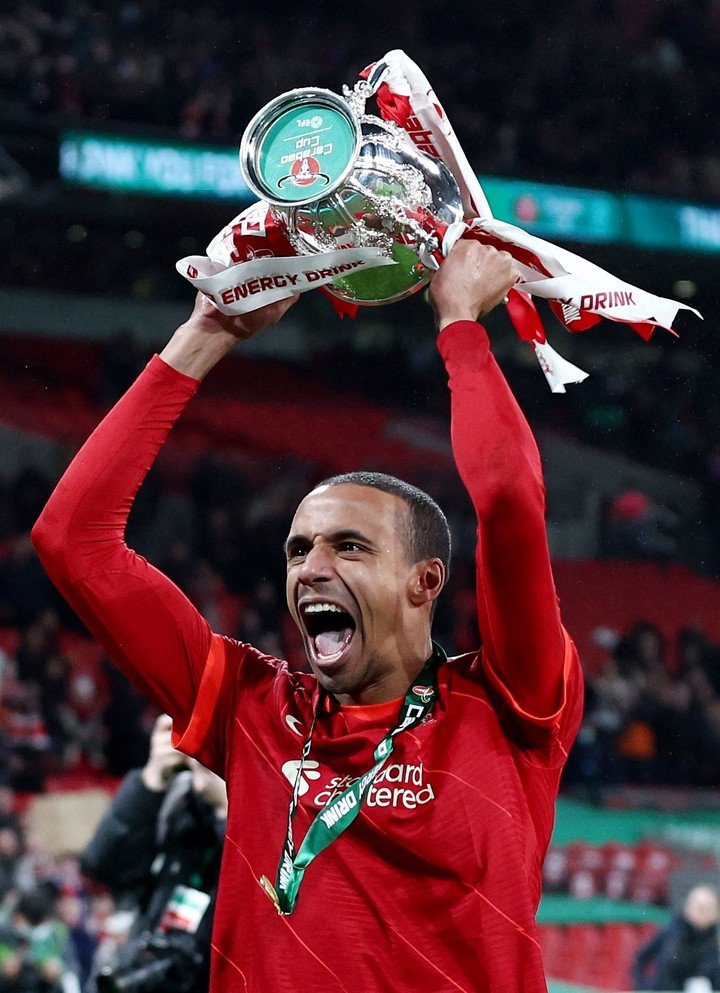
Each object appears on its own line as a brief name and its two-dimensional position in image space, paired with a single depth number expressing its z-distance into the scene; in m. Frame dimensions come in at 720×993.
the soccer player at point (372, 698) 3.52
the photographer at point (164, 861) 6.30
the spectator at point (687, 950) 12.58
